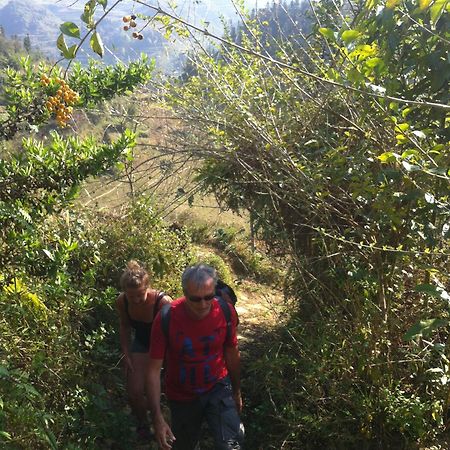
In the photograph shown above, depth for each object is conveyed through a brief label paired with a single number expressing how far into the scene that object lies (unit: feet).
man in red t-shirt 9.12
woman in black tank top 11.11
